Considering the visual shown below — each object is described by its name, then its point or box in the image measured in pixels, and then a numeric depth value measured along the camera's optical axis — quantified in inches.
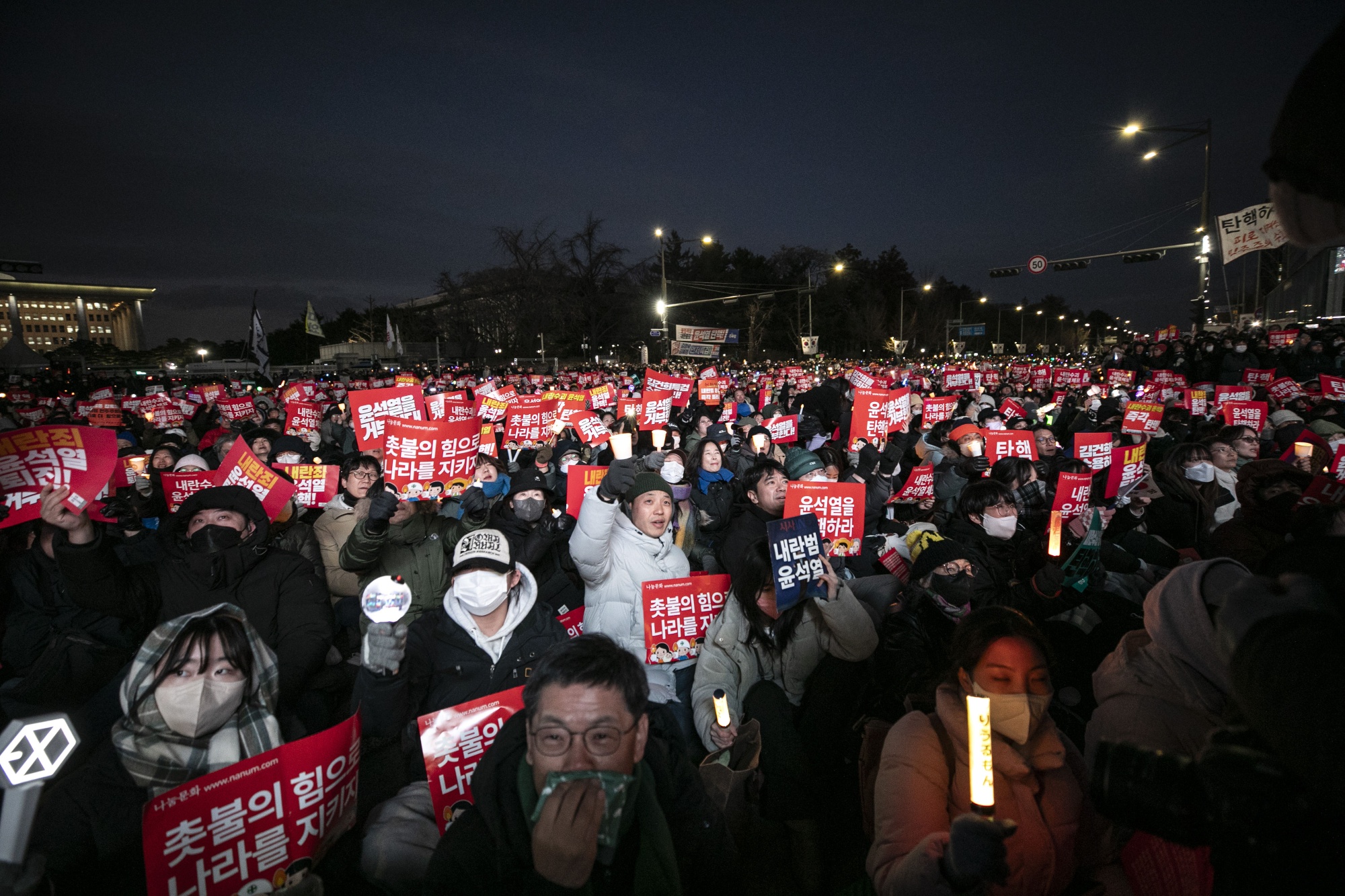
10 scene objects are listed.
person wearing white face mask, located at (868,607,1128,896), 71.8
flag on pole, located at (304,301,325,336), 1206.4
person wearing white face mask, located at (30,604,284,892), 77.5
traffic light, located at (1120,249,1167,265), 648.0
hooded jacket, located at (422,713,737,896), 64.3
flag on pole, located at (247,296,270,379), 642.8
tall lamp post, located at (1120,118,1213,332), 549.0
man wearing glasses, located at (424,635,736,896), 59.0
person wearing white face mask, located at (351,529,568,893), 93.6
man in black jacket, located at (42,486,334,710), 122.7
